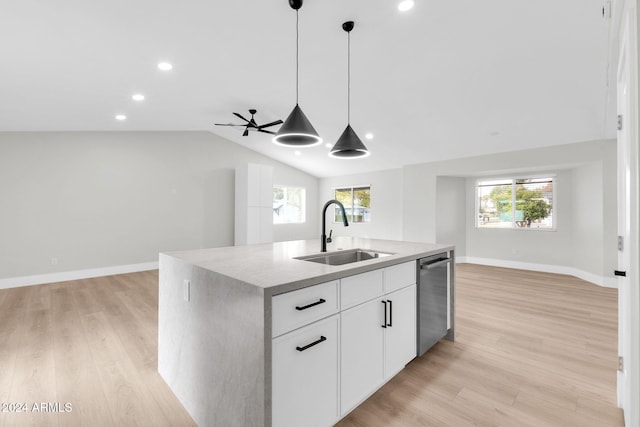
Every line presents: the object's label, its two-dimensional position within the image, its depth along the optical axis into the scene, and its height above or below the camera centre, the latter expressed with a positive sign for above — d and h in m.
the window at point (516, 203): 5.75 +0.24
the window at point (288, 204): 8.43 +0.29
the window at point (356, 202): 8.27 +0.37
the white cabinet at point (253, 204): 6.63 +0.23
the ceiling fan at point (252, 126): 4.65 +1.42
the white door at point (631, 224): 1.08 -0.04
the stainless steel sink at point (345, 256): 2.13 -0.32
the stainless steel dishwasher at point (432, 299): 2.17 -0.67
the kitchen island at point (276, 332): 1.19 -0.59
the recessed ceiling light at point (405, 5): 2.34 +1.71
